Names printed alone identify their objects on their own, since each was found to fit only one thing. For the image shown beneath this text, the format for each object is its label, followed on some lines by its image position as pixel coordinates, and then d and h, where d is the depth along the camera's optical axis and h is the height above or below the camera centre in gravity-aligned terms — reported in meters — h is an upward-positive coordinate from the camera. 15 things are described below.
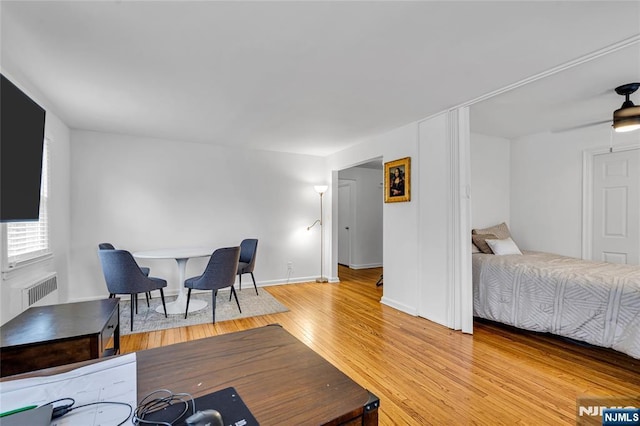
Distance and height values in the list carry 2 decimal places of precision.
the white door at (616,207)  3.60 +0.06
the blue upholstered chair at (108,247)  3.60 -0.43
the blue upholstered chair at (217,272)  3.34 -0.68
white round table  3.52 -0.64
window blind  2.43 -0.22
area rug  3.26 -1.24
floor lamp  5.30 -0.44
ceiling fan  2.63 +0.88
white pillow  3.72 -0.44
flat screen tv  1.22 +0.27
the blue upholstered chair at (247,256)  4.25 -0.67
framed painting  3.71 +0.41
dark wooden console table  1.33 -0.59
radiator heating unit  2.44 -0.72
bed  2.37 -0.79
